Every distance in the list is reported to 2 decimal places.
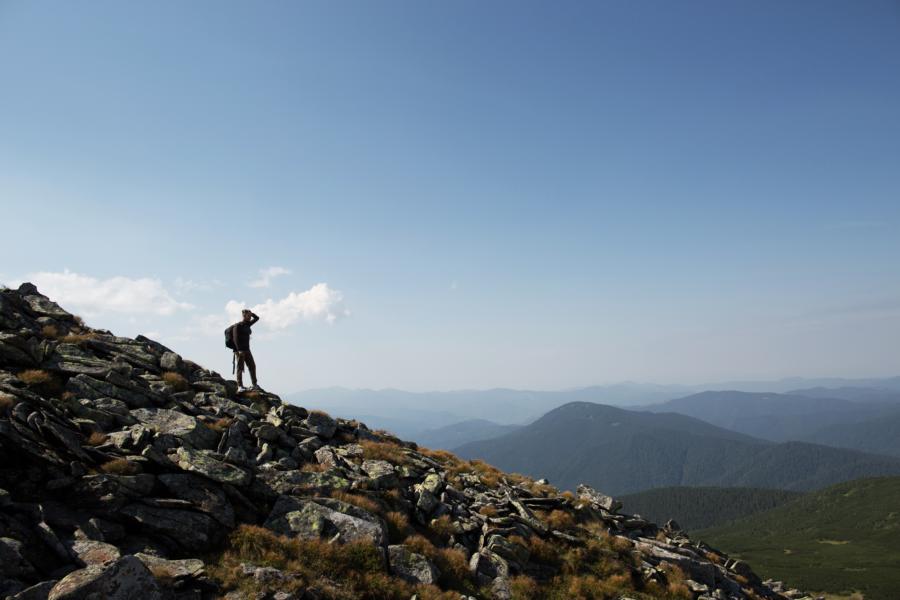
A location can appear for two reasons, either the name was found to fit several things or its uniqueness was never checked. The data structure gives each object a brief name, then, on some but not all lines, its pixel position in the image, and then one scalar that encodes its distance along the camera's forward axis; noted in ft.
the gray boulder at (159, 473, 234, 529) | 44.34
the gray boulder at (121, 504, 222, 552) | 40.45
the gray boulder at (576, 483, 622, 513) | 89.86
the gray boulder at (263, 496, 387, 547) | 46.83
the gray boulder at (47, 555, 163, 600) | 30.09
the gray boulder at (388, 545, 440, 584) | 46.29
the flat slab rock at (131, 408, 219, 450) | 56.95
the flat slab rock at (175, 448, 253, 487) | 48.75
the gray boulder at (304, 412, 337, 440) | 77.46
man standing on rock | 91.30
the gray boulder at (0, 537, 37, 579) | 31.27
